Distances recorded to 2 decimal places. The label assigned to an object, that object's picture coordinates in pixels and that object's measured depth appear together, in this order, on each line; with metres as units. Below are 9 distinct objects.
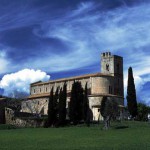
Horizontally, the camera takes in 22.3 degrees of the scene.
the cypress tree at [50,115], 70.28
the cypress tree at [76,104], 70.12
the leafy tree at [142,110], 109.14
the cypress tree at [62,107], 69.94
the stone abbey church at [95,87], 98.62
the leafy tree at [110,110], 55.31
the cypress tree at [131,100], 78.62
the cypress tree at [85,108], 69.50
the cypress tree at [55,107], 71.07
